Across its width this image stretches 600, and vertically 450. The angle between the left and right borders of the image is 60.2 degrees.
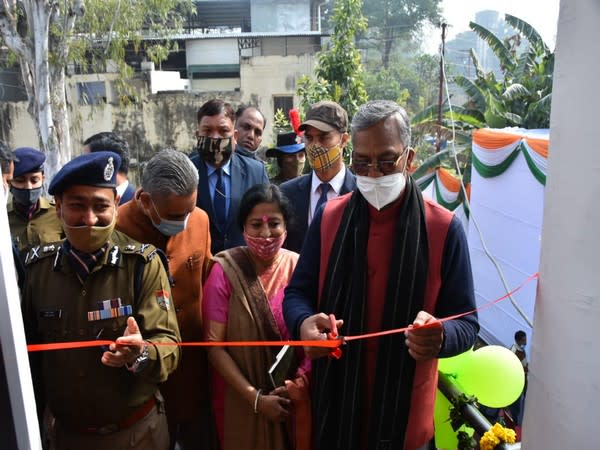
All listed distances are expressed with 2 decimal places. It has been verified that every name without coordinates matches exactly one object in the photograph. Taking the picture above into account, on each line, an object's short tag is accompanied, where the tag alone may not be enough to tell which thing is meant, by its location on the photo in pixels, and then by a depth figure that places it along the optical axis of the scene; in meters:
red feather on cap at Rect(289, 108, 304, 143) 4.56
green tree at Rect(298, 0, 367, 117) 7.44
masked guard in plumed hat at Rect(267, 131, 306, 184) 4.35
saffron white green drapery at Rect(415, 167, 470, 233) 12.12
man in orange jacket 2.31
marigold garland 1.88
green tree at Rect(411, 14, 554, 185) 12.65
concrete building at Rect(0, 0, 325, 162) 18.34
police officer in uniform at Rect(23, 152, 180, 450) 1.92
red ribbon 1.76
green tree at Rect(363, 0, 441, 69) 44.69
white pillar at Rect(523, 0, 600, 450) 1.09
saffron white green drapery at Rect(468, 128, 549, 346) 7.68
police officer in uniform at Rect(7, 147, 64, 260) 3.12
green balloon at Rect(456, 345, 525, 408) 2.81
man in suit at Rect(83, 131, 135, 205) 3.43
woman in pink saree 2.23
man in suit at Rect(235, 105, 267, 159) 4.57
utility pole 12.77
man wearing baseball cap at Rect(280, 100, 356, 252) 3.16
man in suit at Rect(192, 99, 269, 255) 3.19
